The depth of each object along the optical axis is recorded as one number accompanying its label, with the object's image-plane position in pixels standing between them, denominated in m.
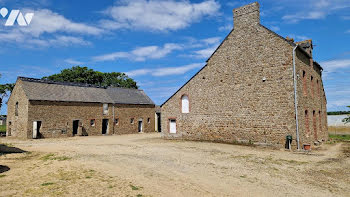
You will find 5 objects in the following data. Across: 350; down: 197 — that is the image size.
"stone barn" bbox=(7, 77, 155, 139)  26.53
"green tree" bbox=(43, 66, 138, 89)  51.69
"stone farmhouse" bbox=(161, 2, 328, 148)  16.36
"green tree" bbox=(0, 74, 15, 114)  44.59
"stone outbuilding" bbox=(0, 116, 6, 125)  55.10
